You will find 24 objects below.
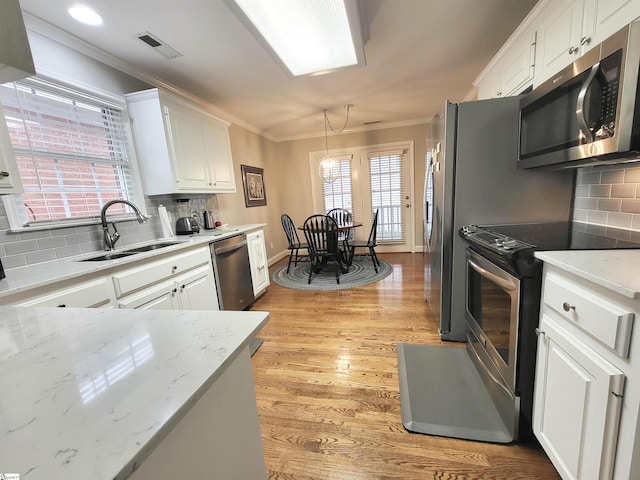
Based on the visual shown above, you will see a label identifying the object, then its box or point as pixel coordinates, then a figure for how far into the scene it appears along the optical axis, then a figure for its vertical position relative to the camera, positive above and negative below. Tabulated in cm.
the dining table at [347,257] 392 -94
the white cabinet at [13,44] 72 +48
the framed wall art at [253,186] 415 +22
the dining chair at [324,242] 349 -63
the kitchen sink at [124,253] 183 -32
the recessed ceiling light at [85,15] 163 +122
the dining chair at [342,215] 485 -41
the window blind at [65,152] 165 +43
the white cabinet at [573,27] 114 +72
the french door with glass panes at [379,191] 493 +1
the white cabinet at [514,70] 183 +86
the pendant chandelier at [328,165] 434 +48
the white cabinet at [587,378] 73 -63
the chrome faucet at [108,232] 194 -16
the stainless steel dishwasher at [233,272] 248 -69
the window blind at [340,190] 509 +7
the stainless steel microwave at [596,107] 92 +27
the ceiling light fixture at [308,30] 157 +110
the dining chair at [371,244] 385 -75
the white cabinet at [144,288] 128 -45
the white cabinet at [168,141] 229 +58
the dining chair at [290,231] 393 -52
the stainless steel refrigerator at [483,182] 173 +0
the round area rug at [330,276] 351 -116
